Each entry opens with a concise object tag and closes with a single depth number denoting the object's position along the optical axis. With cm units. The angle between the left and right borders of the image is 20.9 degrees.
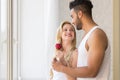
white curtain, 308
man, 270
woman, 279
